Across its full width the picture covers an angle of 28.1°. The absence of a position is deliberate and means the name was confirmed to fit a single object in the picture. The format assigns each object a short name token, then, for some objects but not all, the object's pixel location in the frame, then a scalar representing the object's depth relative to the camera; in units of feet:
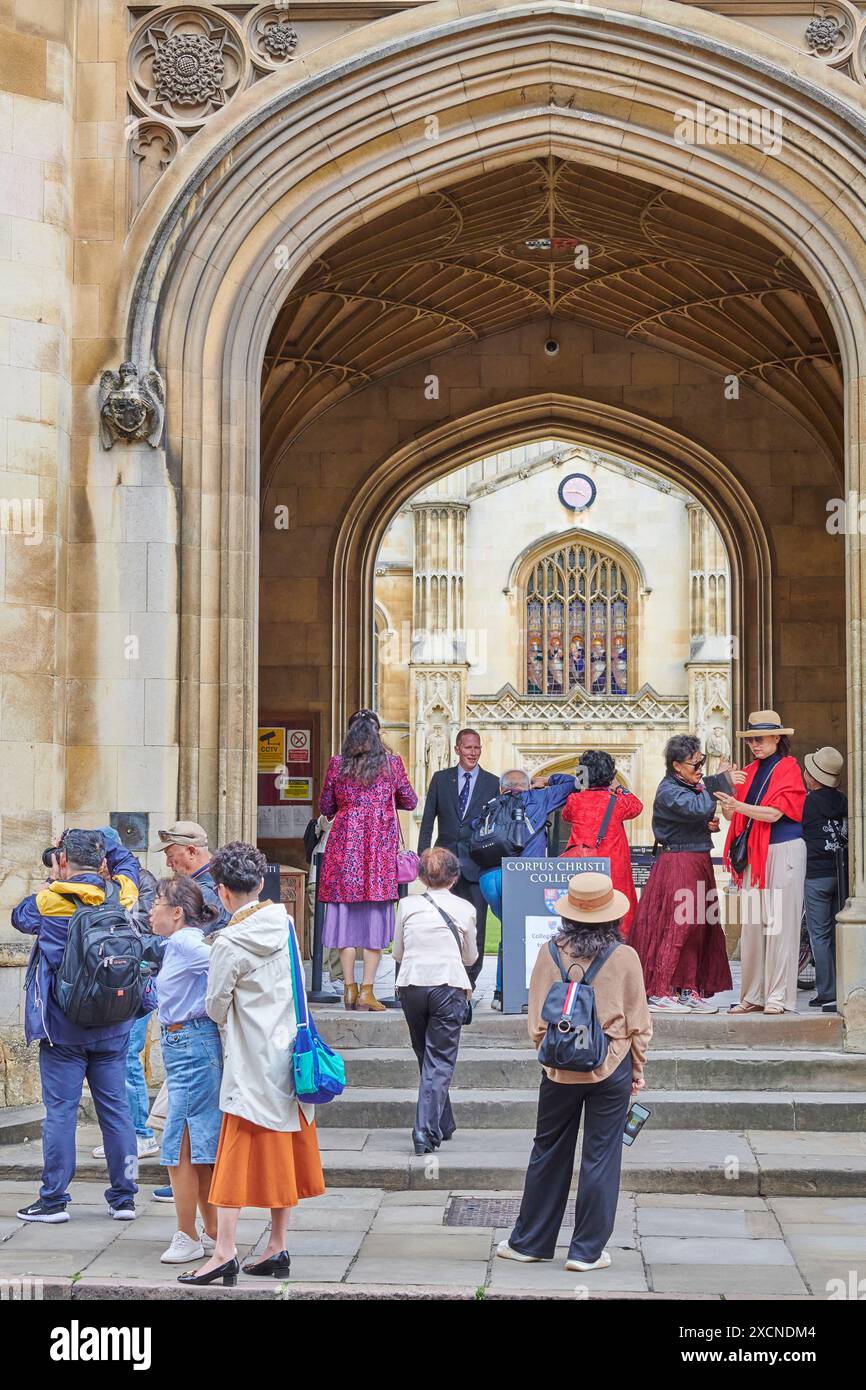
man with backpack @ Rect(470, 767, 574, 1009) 33.14
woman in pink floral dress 31.63
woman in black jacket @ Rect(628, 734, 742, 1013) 30.96
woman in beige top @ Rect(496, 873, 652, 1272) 20.03
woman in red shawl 30.81
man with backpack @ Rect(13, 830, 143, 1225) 22.34
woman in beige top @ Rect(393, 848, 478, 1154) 25.67
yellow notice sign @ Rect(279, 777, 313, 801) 50.11
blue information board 31.86
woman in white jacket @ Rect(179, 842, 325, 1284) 19.17
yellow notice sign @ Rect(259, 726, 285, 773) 51.01
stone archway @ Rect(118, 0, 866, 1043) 32.35
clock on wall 132.77
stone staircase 25.12
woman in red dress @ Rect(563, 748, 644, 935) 32.48
